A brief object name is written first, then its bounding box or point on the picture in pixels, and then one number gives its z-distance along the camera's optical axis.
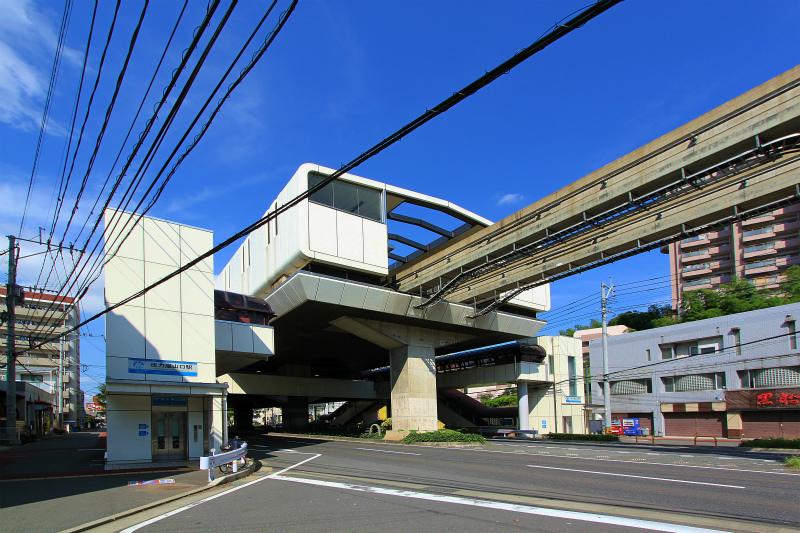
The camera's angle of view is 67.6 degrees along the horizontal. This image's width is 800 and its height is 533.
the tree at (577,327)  119.20
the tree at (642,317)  103.26
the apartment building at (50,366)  82.12
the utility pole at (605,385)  39.64
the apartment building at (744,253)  82.88
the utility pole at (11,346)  31.97
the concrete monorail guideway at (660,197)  18.17
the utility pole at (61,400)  68.12
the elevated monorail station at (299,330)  21.09
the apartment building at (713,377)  41.03
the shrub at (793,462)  16.53
